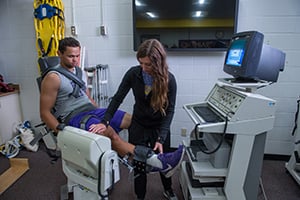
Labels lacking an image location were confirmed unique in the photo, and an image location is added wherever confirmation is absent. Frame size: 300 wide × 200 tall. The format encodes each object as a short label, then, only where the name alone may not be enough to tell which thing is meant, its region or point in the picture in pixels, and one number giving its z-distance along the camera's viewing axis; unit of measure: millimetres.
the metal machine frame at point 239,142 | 1489
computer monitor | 1530
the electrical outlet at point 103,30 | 2887
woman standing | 1686
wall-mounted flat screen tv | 2572
